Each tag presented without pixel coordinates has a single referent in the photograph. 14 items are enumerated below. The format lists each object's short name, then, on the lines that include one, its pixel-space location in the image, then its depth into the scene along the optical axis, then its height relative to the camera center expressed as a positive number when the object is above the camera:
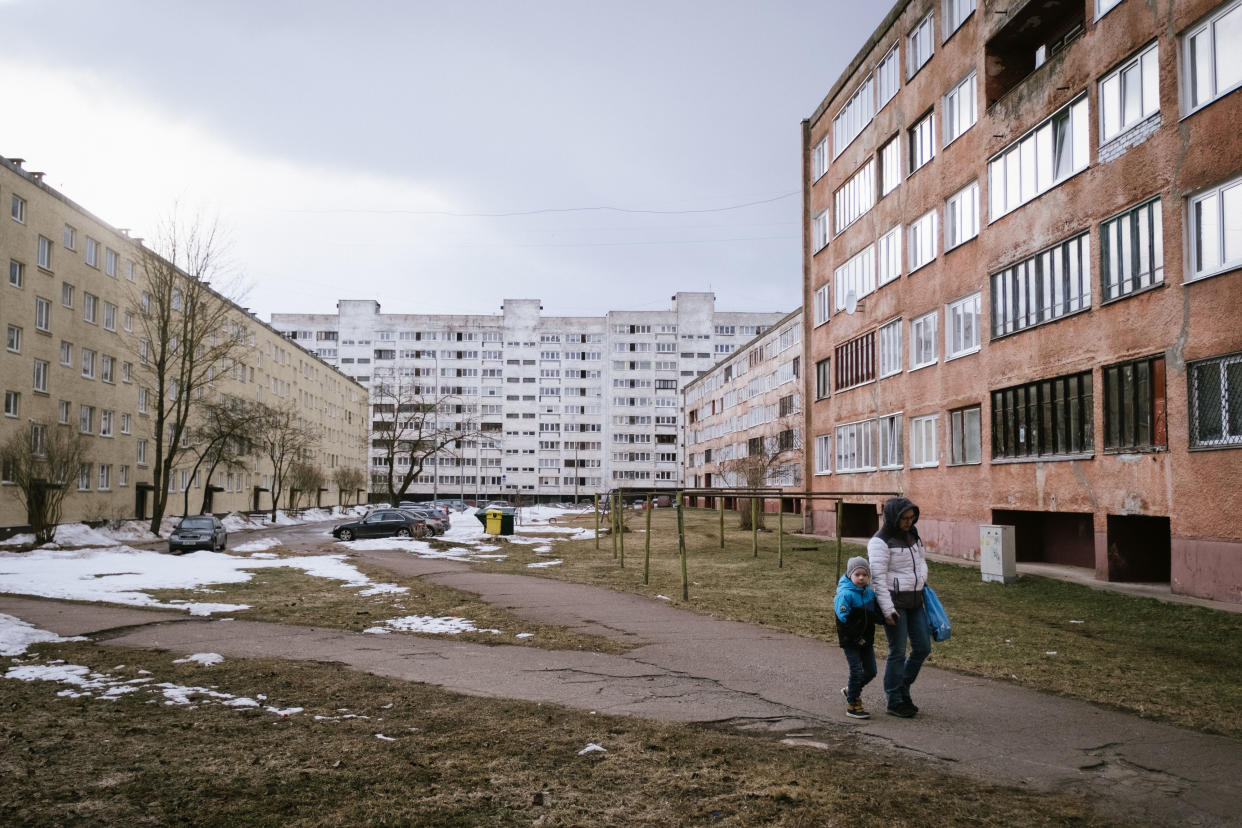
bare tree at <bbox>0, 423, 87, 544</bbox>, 33.00 -0.24
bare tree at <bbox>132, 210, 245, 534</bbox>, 42.66 +6.55
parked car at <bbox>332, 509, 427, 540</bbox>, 41.69 -2.71
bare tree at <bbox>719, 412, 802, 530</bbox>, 58.94 +1.01
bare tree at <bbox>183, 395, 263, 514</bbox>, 51.50 +1.86
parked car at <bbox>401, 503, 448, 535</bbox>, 41.31 -2.56
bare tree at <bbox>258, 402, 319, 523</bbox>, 62.25 +1.81
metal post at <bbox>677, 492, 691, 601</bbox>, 15.66 -1.85
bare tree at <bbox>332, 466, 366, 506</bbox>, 89.00 -1.34
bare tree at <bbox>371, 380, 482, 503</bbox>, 118.74 +6.90
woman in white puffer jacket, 7.64 -1.02
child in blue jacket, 7.57 -1.27
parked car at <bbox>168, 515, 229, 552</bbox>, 34.25 -2.64
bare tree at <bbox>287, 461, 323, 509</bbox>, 72.12 -1.09
